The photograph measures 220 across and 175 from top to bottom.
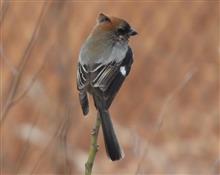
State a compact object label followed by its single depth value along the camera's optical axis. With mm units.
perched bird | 7359
